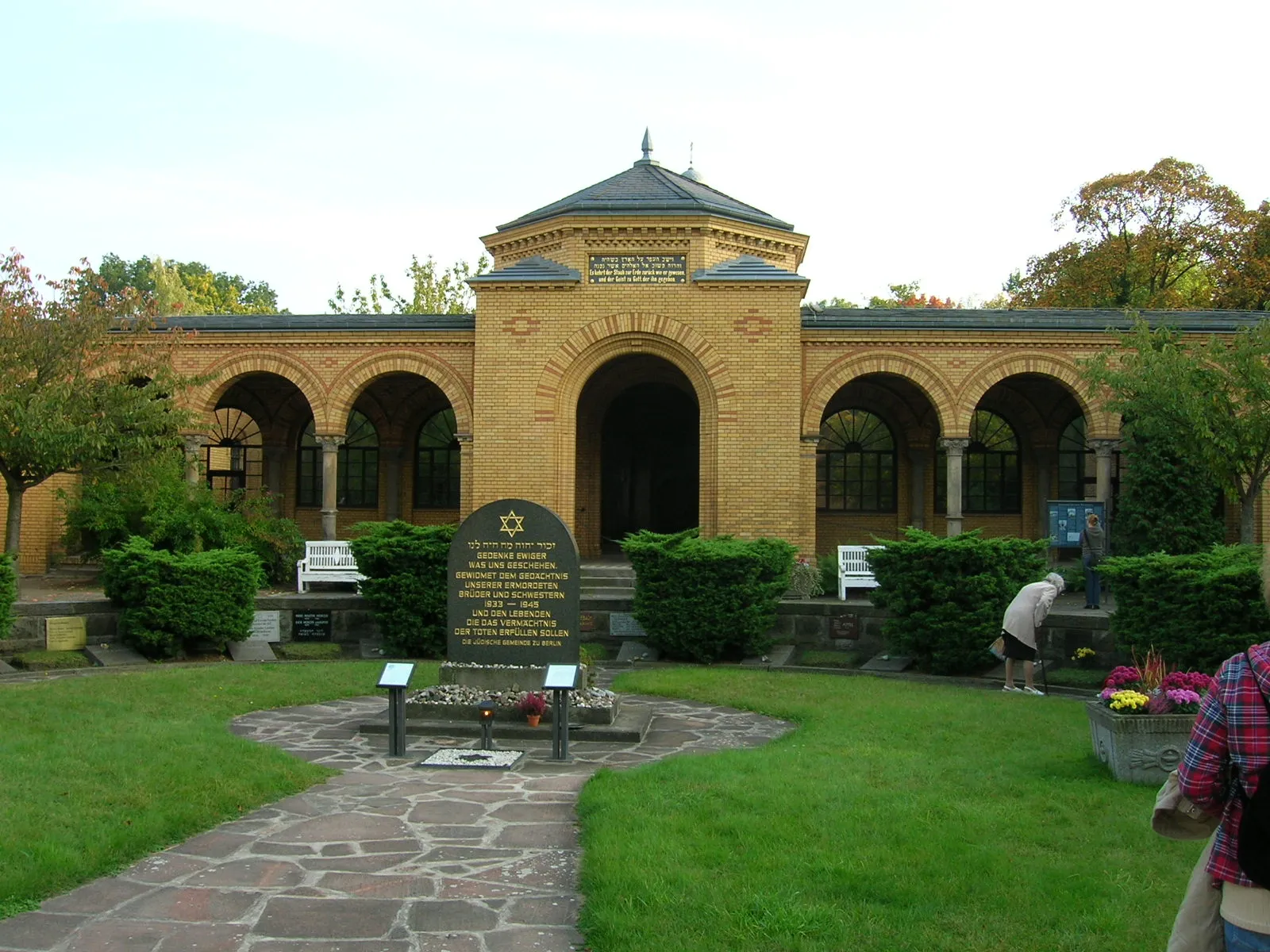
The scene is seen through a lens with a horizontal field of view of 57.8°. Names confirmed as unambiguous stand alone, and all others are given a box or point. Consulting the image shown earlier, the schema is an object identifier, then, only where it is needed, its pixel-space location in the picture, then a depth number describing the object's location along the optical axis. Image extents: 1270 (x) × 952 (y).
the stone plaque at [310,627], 16.59
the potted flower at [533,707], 10.04
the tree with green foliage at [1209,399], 15.88
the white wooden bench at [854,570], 17.83
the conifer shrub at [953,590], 13.63
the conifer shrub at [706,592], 15.02
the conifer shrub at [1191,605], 11.26
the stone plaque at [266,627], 16.30
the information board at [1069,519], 17.81
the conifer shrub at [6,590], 13.16
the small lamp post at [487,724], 9.17
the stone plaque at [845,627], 16.02
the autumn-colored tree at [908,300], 51.81
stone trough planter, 7.73
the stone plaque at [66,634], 14.44
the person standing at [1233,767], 3.05
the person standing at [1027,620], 12.48
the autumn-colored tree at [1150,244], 34.38
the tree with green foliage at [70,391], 14.96
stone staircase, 17.62
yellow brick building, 19.23
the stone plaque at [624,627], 16.64
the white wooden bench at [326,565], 18.33
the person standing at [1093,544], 16.91
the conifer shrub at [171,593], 14.55
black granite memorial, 10.91
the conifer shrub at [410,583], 15.12
